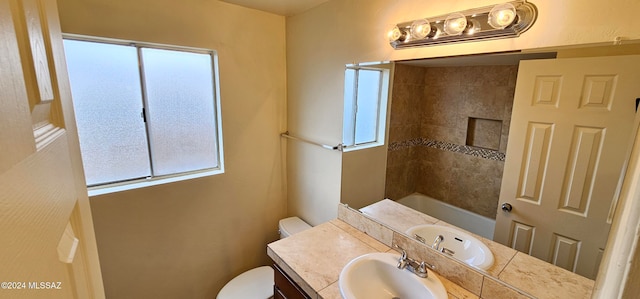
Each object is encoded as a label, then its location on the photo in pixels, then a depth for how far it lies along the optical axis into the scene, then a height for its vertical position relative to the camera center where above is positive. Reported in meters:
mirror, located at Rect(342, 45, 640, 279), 1.07 -0.13
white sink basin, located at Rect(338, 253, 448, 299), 1.13 -0.79
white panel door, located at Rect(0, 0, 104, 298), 0.25 -0.08
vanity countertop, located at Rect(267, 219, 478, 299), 1.16 -0.78
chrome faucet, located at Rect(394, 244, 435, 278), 1.18 -0.74
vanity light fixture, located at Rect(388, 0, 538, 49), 1.00 +0.33
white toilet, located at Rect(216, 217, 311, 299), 1.90 -1.35
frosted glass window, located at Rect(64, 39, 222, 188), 1.60 -0.08
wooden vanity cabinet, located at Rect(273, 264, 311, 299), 1.28 -0.93
